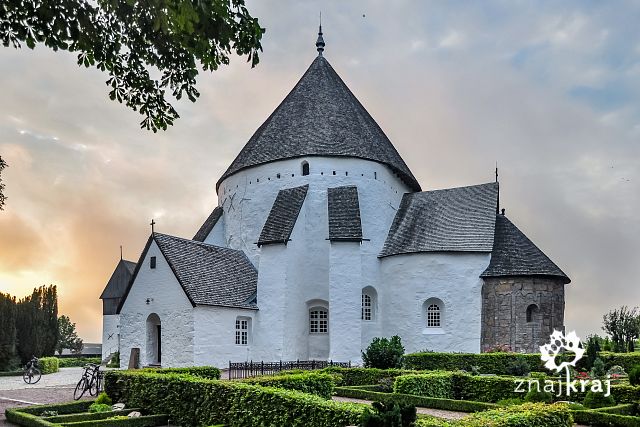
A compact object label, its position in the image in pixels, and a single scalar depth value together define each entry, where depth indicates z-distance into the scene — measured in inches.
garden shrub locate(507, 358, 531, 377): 824.9
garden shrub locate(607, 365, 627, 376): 796.0
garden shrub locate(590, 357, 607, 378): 737.6
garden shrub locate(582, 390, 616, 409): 587.2
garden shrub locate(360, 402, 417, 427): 327.6
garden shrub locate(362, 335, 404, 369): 903.1
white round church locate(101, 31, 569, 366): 1120.2
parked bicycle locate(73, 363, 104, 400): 768.3
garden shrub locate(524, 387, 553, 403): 541.0
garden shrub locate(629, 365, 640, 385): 606.9
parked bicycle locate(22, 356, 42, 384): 1048.2
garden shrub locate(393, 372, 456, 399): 684.1
